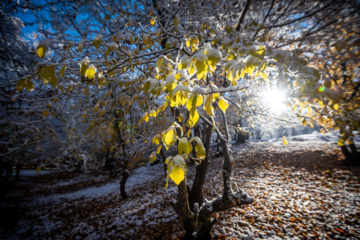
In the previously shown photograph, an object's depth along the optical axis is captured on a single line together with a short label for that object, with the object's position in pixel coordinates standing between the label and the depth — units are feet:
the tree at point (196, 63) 3.95
